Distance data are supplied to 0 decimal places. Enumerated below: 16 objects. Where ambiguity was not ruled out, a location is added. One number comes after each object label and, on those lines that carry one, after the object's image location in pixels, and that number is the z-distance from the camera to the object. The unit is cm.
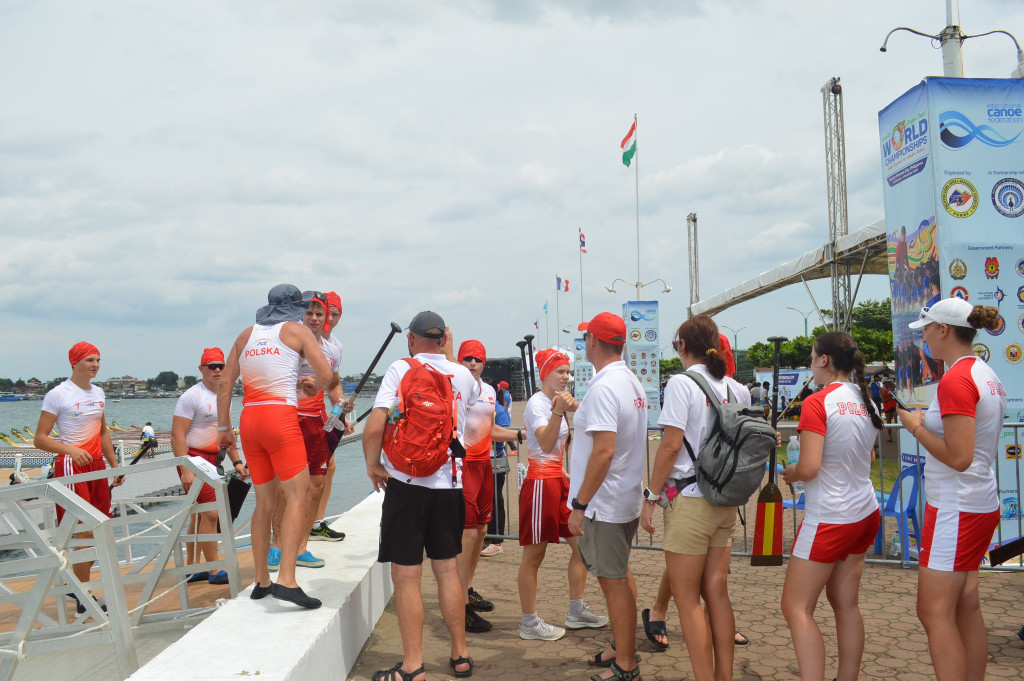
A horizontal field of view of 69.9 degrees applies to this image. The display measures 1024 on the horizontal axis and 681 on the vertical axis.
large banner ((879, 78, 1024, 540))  673
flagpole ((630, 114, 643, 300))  2930
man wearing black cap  375
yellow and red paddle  374
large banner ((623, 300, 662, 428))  2033
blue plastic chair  629
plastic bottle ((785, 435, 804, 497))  414
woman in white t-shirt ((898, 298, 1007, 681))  304
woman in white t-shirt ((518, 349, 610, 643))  466
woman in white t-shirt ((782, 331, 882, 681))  325
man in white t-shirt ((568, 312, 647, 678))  362
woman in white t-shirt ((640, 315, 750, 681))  342
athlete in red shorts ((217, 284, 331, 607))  384
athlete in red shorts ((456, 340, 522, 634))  489
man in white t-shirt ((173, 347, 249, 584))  607
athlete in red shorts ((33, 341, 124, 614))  564
